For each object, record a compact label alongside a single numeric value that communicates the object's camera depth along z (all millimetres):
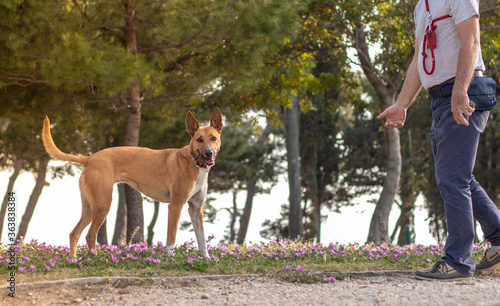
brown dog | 6637
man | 4609
